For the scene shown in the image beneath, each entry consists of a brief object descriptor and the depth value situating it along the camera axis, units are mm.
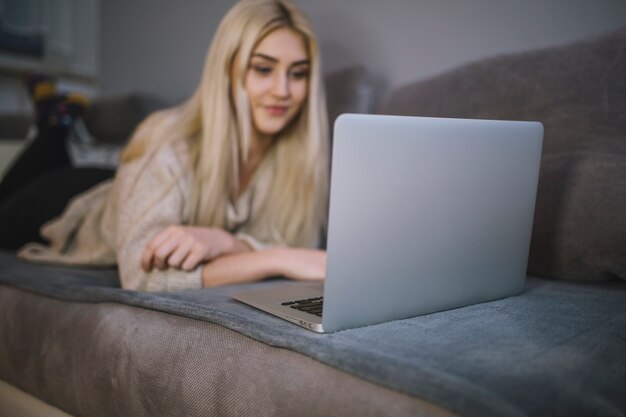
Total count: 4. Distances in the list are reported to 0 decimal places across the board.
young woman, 1060
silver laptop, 602
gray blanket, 489
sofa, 525
